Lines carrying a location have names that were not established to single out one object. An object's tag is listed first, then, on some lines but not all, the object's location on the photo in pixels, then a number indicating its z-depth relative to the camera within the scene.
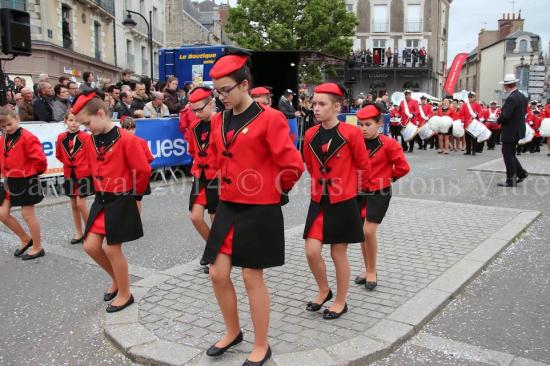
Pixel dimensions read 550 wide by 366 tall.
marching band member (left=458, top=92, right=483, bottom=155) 18.07
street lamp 21.96
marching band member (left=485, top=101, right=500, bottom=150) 20.70
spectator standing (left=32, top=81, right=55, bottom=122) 10.09
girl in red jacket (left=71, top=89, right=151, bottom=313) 4.41
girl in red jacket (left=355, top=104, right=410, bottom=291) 4.91
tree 37.09
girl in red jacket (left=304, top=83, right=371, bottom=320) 4.18
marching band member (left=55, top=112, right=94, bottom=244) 6.36
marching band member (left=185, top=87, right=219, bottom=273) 5.42
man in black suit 11.01
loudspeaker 9.16
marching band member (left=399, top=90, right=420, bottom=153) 18.73
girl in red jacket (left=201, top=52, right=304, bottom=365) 3.33
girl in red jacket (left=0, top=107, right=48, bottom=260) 6.14
